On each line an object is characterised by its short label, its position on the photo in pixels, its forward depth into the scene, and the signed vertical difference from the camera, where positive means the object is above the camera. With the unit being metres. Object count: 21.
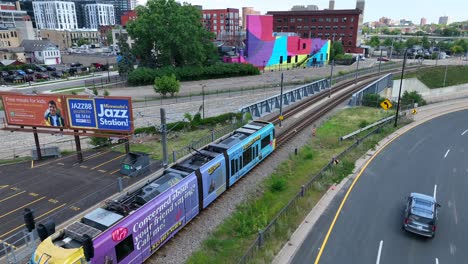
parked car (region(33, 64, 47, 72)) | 93.38 -5.93
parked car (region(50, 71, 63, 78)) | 84.38 -6.92
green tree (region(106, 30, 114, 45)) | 155.06 +4.65
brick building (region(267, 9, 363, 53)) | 133.12 +9.50
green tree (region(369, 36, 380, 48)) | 179.21 +1.96
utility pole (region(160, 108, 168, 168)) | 23.38 -6.00
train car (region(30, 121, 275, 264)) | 12.38 -7.48
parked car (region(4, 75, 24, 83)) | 76.44 -7.34
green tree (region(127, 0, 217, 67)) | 75.56 +3.14
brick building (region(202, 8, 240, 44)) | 150.50 +12.70
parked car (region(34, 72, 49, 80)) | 81.09 -7.12
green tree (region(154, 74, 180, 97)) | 57.88 -6.78
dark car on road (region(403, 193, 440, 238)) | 17.28 -9.19
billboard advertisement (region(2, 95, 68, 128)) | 28.17 -5.48
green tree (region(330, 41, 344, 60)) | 122.56 -1.27
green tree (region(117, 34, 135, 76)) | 80.06 -2.93
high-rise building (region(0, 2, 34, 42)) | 140.38 +13.35
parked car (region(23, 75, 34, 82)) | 77.79 -7.29
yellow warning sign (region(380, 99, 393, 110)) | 39.19 -6.91
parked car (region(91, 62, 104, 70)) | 101.78 -5.84
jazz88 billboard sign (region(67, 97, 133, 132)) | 26.81 -5.50
